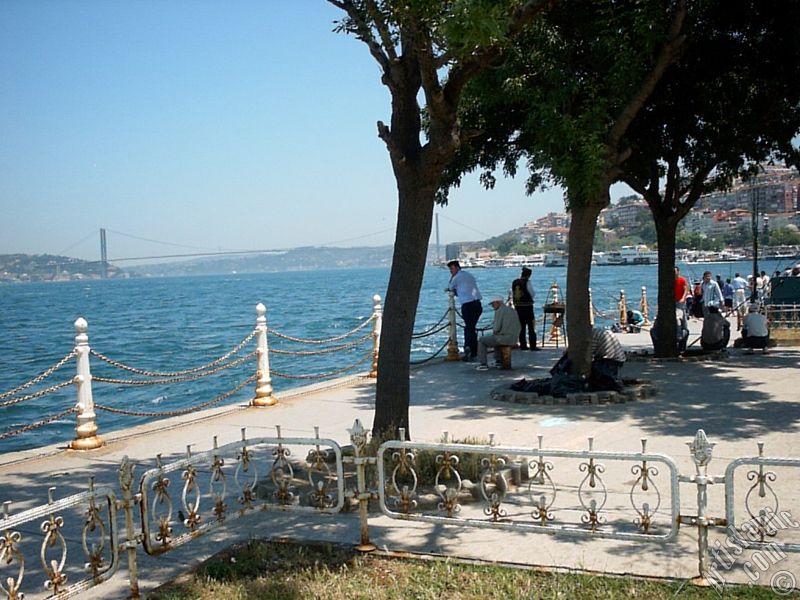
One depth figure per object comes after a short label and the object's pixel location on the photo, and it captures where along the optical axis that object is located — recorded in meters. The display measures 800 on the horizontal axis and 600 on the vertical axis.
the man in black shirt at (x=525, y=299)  17.70
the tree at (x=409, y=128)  7.14
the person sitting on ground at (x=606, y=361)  11.84
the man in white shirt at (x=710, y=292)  22.17
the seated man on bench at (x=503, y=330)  14.76
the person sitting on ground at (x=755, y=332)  16.50
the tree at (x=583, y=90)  11.64
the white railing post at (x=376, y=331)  14.91
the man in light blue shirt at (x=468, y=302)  16.36
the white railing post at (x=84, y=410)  9.72
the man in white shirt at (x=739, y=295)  21.53
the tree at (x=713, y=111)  14.01
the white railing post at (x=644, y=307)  27.78
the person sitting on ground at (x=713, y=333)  16.27
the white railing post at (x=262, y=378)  12.46
